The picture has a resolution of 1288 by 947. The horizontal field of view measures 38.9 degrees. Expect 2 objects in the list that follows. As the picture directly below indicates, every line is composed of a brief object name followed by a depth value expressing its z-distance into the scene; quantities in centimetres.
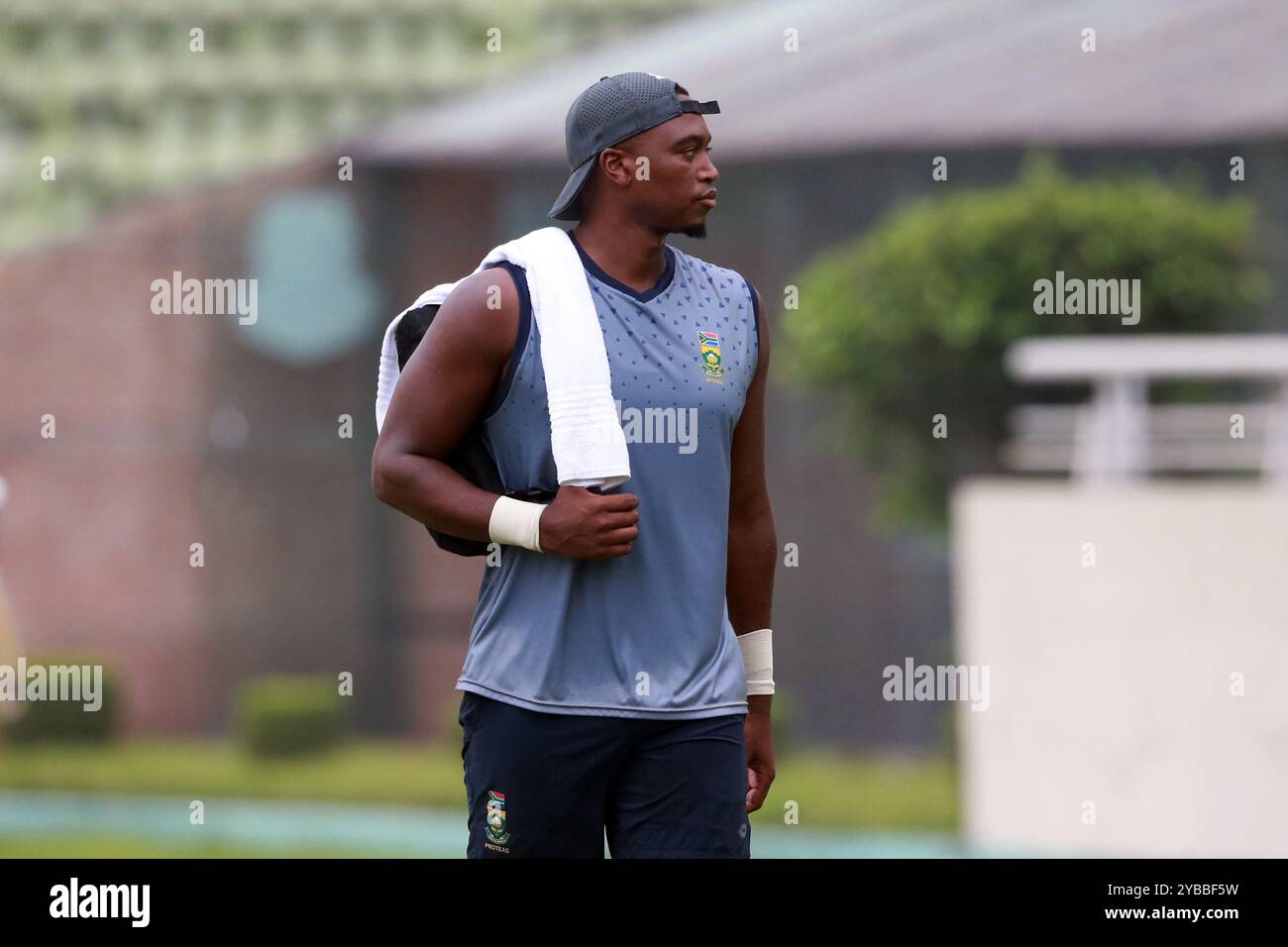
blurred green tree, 1009
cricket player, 307
